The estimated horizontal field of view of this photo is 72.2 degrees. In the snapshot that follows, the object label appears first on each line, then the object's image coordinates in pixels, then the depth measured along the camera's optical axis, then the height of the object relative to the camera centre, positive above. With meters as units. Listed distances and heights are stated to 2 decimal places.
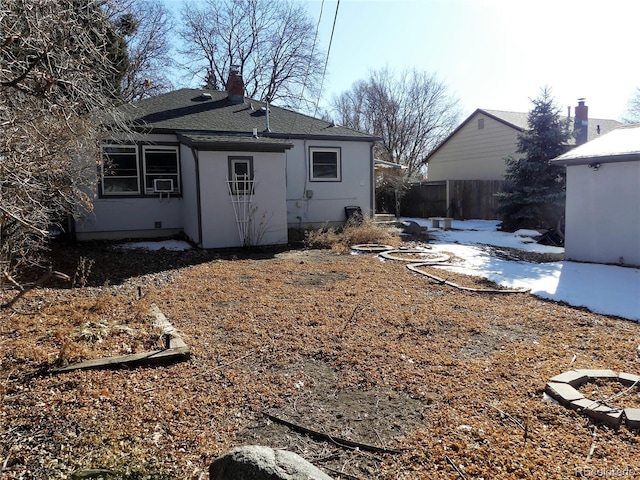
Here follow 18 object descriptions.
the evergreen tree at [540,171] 15.16 +1.30
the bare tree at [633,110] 31.06 +7.00
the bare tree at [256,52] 27.11 +10.12
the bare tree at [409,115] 31.72 +6.95
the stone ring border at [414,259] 9.52 -1.06
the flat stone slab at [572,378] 3.51 -1.38
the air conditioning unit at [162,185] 12.21 +0.81
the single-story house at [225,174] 10.84 +1.10
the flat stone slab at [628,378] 3.54 -1.39
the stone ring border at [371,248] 10.95 -0.93
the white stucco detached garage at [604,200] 8.27 +0.14
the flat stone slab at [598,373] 3.63 -1.39
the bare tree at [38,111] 3.54 +1.07
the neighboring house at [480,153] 20.12 +2.95
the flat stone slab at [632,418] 2.90 -1.40
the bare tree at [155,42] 19.41 +8.37
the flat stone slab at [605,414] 2.95 -1.41
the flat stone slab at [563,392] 3.22 -1.39
